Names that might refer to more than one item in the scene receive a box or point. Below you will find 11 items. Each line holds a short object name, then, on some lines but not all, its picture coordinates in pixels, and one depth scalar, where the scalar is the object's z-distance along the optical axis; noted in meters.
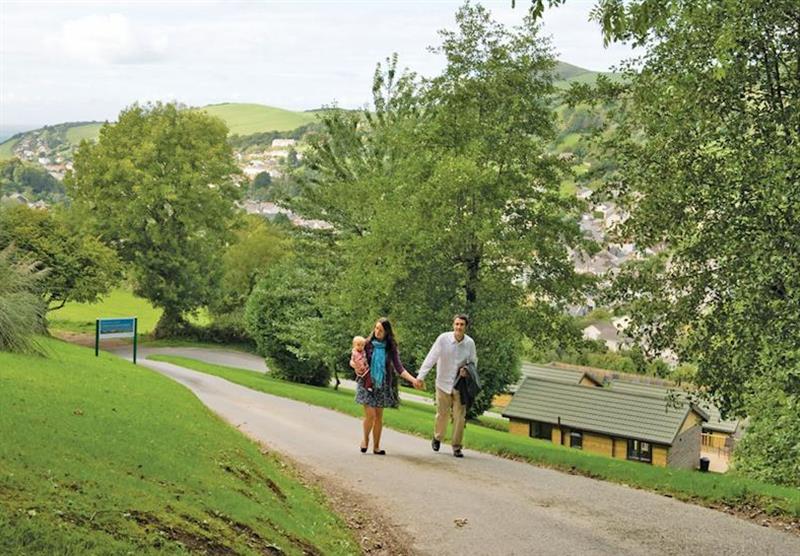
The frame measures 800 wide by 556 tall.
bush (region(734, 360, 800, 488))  13.55
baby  14.05
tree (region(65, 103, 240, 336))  53.12
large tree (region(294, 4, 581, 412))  20.72
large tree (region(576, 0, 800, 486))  12.57
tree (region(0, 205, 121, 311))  40.44
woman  14.04
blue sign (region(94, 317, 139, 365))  29.20
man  14.37
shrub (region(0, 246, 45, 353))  16.47
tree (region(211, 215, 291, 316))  62.91
